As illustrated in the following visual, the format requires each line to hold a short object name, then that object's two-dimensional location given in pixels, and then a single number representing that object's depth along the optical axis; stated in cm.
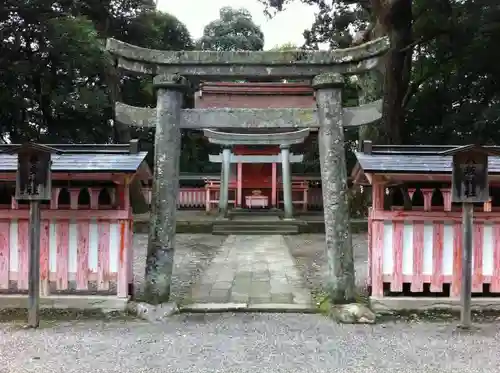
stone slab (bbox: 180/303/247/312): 606
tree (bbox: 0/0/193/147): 1609
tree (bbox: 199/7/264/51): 3109
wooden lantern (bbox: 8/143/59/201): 535
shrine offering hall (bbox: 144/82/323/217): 1795
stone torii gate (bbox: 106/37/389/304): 599
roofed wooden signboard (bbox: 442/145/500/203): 531
